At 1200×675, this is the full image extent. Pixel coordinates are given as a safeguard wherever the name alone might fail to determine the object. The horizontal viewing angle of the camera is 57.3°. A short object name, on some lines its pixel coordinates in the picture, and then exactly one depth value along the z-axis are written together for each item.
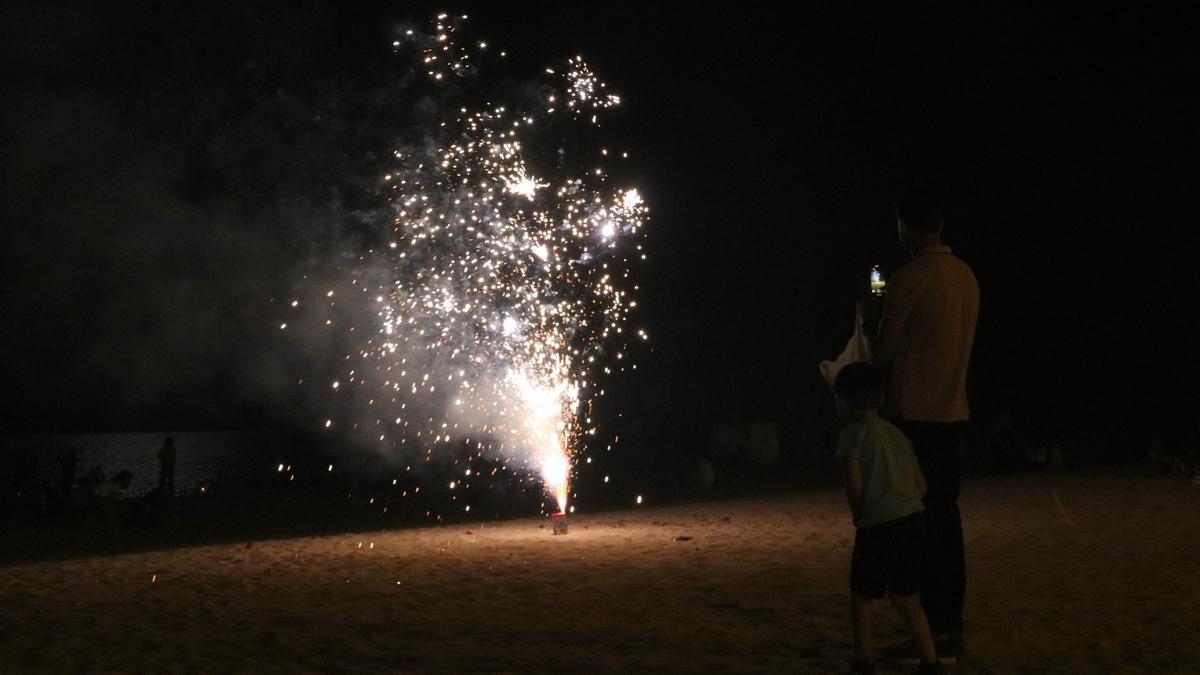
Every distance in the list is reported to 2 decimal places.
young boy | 4.81
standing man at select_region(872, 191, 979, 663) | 5.21
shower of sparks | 16.17
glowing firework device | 13.91
